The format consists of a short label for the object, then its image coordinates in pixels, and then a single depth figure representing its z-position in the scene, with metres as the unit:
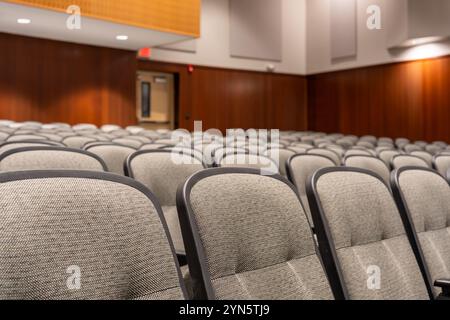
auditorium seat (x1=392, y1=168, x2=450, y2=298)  2.06
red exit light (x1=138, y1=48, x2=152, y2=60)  12.17
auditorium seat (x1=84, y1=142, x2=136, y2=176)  3.48
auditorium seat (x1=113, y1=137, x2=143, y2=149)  4.76
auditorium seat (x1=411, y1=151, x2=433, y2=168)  5.08
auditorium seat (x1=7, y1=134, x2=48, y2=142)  4.04
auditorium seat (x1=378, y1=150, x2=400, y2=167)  5.29
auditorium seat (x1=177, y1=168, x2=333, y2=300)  1.30
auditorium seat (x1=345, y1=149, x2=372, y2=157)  4.80
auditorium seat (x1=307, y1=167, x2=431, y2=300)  1.63
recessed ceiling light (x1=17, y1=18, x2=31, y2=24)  8.99
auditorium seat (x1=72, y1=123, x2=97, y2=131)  7.65
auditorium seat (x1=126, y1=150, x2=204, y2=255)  2.75
